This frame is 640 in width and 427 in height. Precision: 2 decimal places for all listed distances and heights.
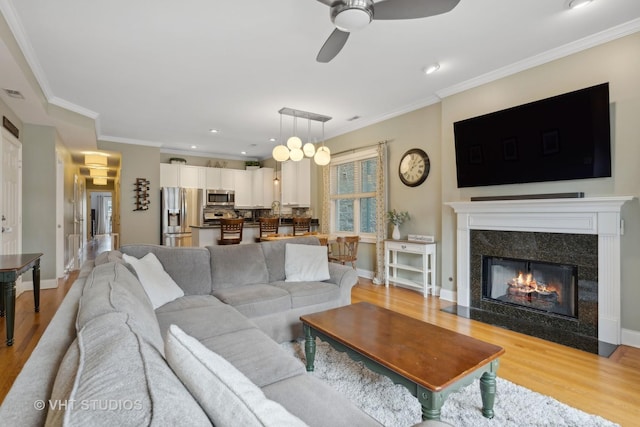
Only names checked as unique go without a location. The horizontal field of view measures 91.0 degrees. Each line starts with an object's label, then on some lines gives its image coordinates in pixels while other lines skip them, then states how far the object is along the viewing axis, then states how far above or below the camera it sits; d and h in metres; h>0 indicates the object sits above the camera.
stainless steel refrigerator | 6.94 +0.01
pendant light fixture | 4.44 +0.91
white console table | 4.45 -0.76
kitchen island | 5.31 -0.32
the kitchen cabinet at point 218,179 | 7.79 +0.92
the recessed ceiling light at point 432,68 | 3.45 +1.62
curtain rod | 5.23 +1.20
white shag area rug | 1.79 -1.18
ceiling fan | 1.94 +1.30
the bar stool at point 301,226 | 5.85 -0.22
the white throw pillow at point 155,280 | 2.40 -0.52
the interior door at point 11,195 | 3.82 +0.29
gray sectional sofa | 0.61 -0.39
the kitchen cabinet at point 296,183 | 7.12 +0.72
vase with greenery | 4.96 -0.09
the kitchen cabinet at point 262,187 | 8.30 +0.73
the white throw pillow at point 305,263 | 3.37 -0.53
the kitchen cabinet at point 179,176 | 7.26 +0.94
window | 5.68 +0.39
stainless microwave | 7.79 +0.44
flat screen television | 2.91 +0.75
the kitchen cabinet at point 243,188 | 8.23 +0.72
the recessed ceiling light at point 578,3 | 2.43 +1.63
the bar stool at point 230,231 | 5.09 -0.26
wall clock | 4.66 +0.71
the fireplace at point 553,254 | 2.86 -0.44
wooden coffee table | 1.52 -0.79
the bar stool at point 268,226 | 5.51 -0.20
